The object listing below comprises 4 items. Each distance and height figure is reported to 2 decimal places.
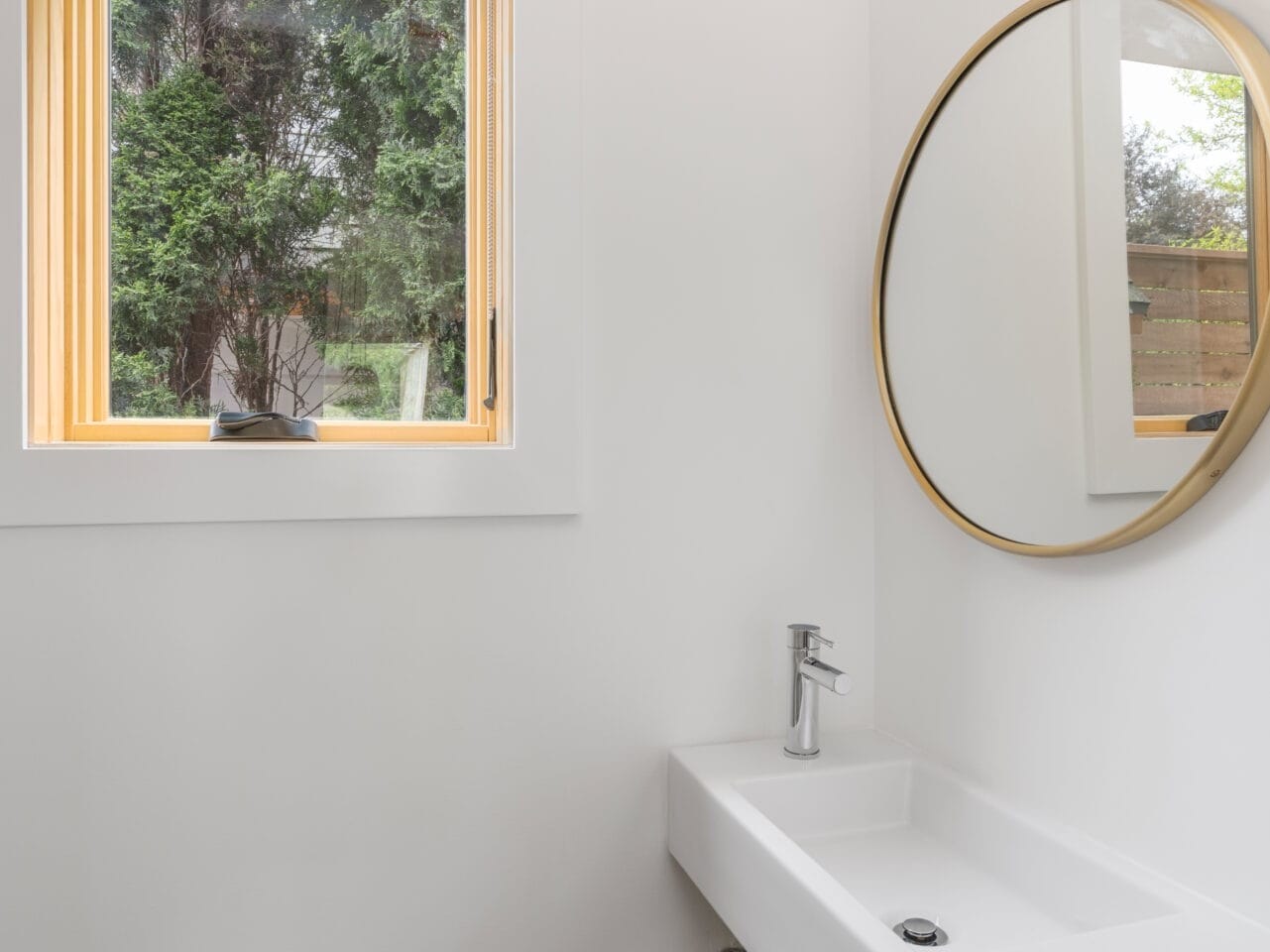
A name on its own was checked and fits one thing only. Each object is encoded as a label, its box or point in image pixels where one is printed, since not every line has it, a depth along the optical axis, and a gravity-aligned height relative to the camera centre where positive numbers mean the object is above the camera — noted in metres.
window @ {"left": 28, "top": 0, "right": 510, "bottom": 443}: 1.16 +0.38
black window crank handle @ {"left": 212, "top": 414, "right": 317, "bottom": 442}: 1.17 +0.09
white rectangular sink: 0.82 -0.42
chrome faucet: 1.22 -0.29
